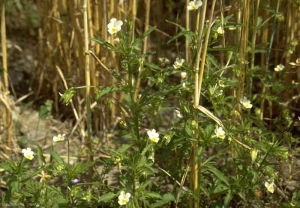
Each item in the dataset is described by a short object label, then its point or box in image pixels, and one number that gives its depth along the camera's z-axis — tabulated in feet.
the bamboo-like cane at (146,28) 3.75
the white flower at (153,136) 3.11
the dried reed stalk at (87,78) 3.38
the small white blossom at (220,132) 3.06
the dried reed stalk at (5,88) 3.66
